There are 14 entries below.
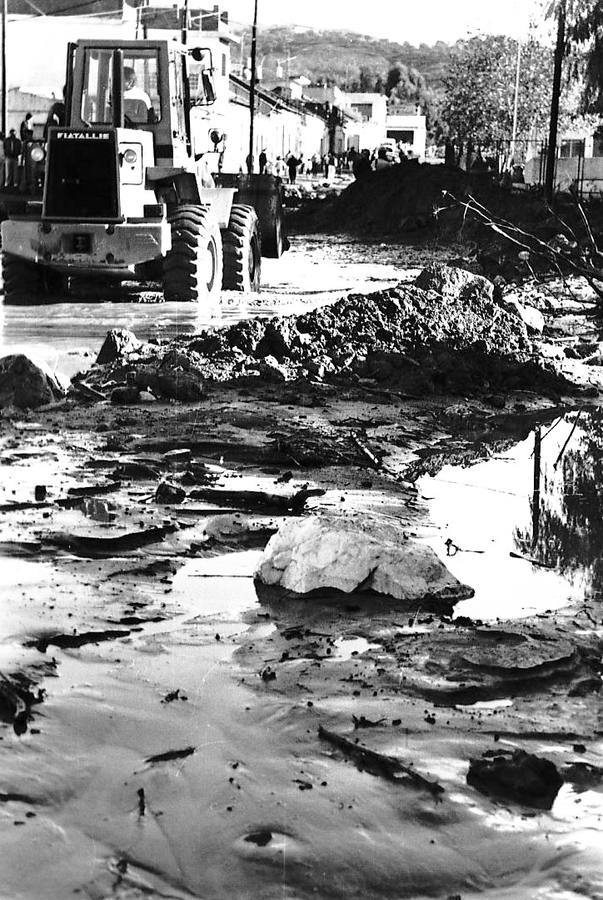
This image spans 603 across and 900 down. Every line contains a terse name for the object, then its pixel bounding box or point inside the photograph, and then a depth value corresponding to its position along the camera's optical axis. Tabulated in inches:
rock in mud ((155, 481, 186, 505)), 278.5
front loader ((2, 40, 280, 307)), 631.2
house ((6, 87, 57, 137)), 2070.6
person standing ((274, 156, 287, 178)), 2342.0
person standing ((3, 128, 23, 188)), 673.6
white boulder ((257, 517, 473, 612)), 215.6
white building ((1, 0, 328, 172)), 2187.5
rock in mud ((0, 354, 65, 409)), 390.0
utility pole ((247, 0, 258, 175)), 1590.8
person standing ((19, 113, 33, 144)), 680.4
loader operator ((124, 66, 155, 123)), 658.2
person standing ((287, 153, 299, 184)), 2332.7
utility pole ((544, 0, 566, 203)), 1157.3
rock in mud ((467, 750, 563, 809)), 145.7
